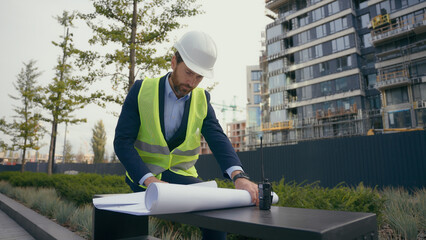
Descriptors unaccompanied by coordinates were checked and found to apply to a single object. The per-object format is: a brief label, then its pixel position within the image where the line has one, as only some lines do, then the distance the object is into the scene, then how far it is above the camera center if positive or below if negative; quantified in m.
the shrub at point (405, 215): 3.56 -0.80
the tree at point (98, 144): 56.49 +3.34
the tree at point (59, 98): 15.73 +3.50
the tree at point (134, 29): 10.07 +4.71
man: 1.95 +0.27
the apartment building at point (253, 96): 72.50 +16.36
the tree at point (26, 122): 19.88 +2.79
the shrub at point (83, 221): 3.98 -0.92
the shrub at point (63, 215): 5.21 -0.97
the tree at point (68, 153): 61.44 +1.82
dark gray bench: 0.88 -0.23
